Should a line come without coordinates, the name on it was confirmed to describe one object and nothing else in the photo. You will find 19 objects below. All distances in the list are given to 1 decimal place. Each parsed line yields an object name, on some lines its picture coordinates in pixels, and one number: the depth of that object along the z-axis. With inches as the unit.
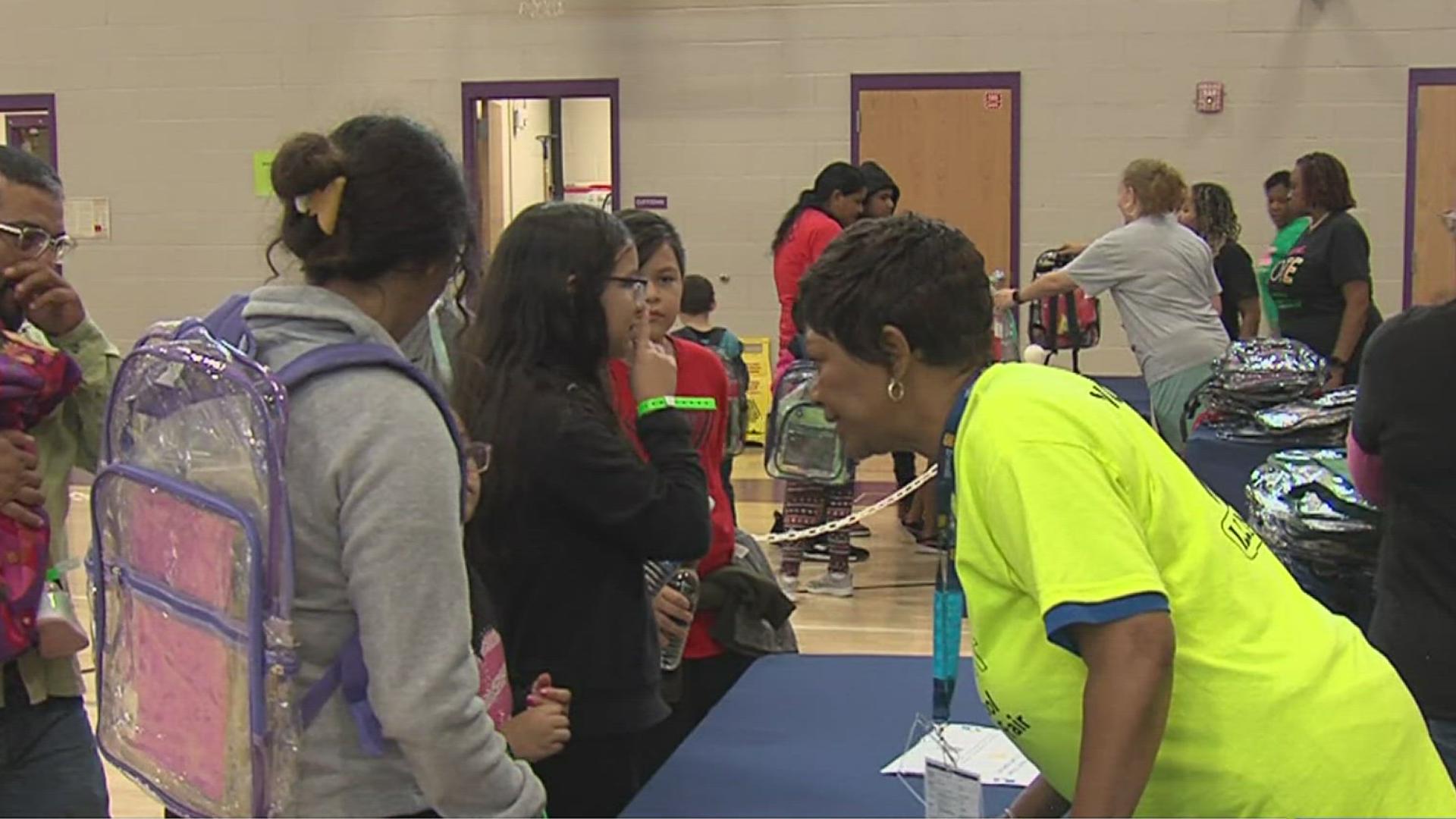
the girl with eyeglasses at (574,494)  78.9
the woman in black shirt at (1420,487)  80.0
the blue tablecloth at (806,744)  74.9
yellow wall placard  364.2
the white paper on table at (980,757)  77.5
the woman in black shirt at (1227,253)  270.4
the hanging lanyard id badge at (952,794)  65.0
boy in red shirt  98.8
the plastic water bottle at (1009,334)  225.0
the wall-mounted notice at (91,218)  379.9
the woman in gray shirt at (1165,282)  217.2
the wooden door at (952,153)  344.2
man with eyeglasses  77.9
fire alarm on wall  331.3
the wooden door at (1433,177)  325.7
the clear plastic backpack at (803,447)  213.8
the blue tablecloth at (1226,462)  171.6
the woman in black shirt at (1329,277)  228.1
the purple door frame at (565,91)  360.2
